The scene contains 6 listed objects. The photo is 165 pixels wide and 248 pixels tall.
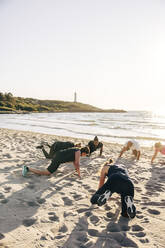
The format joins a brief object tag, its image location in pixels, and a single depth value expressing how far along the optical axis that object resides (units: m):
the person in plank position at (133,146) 8.19
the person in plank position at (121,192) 3.36
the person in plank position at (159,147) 7.59
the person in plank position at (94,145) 7.66
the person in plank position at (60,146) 6.90
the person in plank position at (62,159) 5.43
